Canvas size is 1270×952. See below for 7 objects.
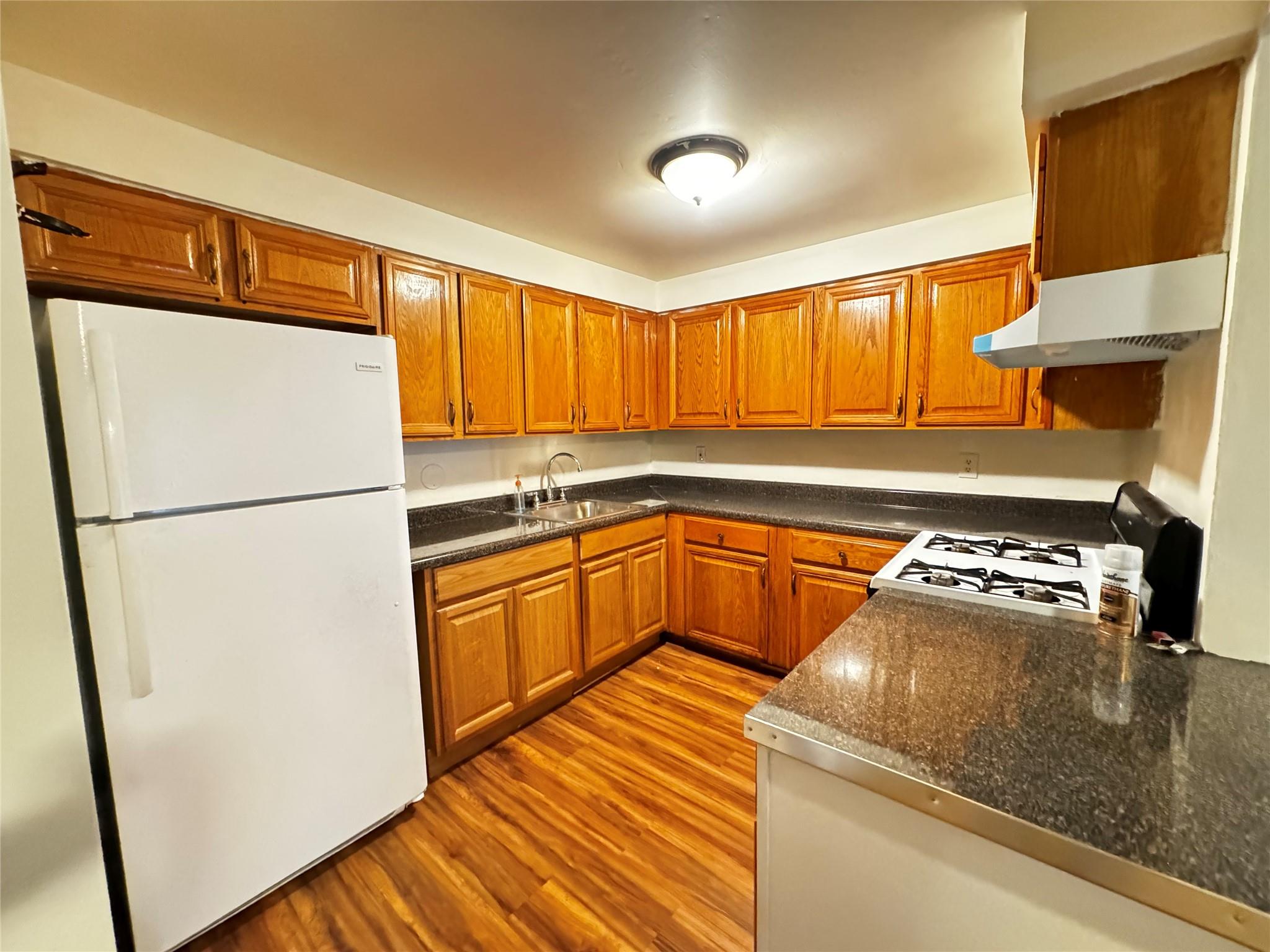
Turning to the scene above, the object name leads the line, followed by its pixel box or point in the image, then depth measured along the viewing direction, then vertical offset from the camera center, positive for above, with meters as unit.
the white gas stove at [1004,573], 1.27 -0.44
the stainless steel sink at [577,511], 2.67 -0.45
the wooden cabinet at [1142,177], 1.01 +0.53
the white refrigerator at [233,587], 1.14 -0.40
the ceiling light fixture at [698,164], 1.67 +0.91
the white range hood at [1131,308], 1.00 +0.24
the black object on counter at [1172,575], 1.06 -0.33
